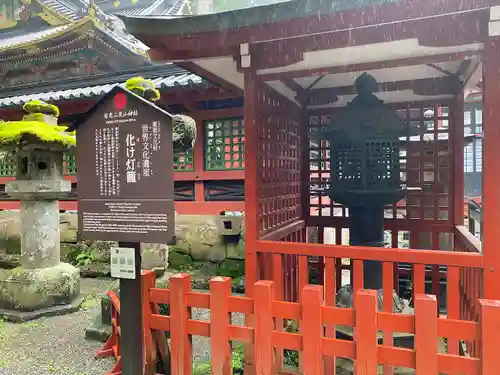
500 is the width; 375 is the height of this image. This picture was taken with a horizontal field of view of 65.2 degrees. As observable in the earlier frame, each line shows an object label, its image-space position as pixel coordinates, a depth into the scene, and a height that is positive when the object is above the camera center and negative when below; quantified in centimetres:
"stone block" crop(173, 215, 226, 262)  777 -120
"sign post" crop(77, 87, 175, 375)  249 -4
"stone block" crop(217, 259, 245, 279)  750 -175
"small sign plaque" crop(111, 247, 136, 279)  259 -55
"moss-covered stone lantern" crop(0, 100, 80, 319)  598 -66
